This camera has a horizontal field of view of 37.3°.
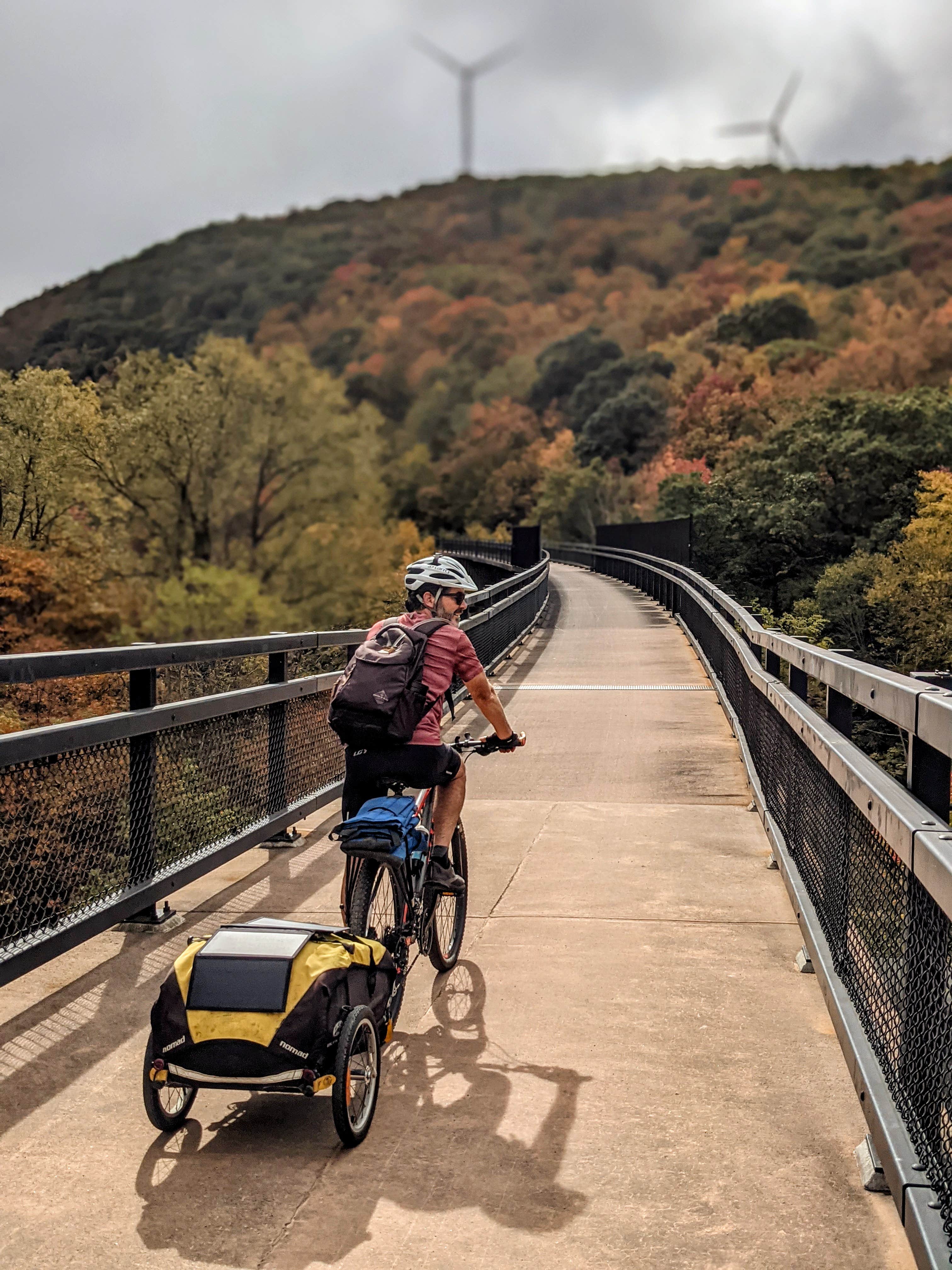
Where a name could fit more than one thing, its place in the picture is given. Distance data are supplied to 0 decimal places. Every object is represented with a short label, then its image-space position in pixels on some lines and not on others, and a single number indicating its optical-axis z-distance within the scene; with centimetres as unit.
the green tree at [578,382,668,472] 11362
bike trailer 386
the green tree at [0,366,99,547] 4716
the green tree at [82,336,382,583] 6178
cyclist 512
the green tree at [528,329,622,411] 14450
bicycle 481
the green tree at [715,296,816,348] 11700
